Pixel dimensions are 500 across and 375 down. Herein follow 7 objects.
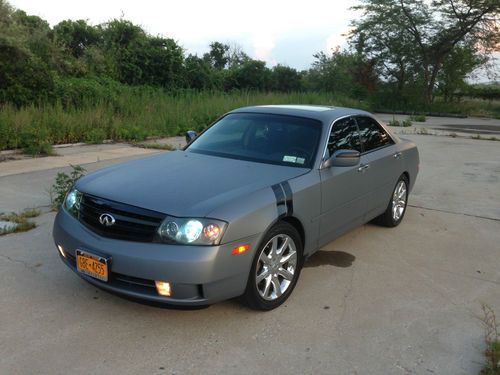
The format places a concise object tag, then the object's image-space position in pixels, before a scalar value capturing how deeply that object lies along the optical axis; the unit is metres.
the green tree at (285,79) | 32.62
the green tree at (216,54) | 50.09
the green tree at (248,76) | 30.36
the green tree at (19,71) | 13.77
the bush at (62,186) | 6.01
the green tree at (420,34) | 29.47
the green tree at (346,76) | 32.66
